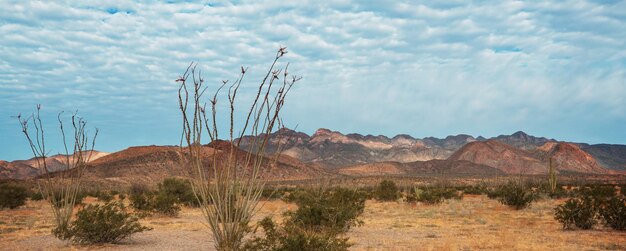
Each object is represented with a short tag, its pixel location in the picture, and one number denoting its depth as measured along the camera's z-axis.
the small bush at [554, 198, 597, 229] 18.22
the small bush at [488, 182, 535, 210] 28.69
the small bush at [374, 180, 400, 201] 38.84
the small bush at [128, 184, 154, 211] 25.30
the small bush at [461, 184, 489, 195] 51.52
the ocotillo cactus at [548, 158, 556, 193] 41.27
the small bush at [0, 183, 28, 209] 30.45
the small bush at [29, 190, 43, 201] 39.41
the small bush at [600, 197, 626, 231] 17.62
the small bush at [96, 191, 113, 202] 40.72
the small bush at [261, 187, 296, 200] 41.69
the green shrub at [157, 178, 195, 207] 33.38
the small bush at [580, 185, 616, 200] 41.12
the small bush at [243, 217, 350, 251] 9.10
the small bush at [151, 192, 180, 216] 24.98
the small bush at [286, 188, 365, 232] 17.00
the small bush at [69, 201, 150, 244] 14.90
